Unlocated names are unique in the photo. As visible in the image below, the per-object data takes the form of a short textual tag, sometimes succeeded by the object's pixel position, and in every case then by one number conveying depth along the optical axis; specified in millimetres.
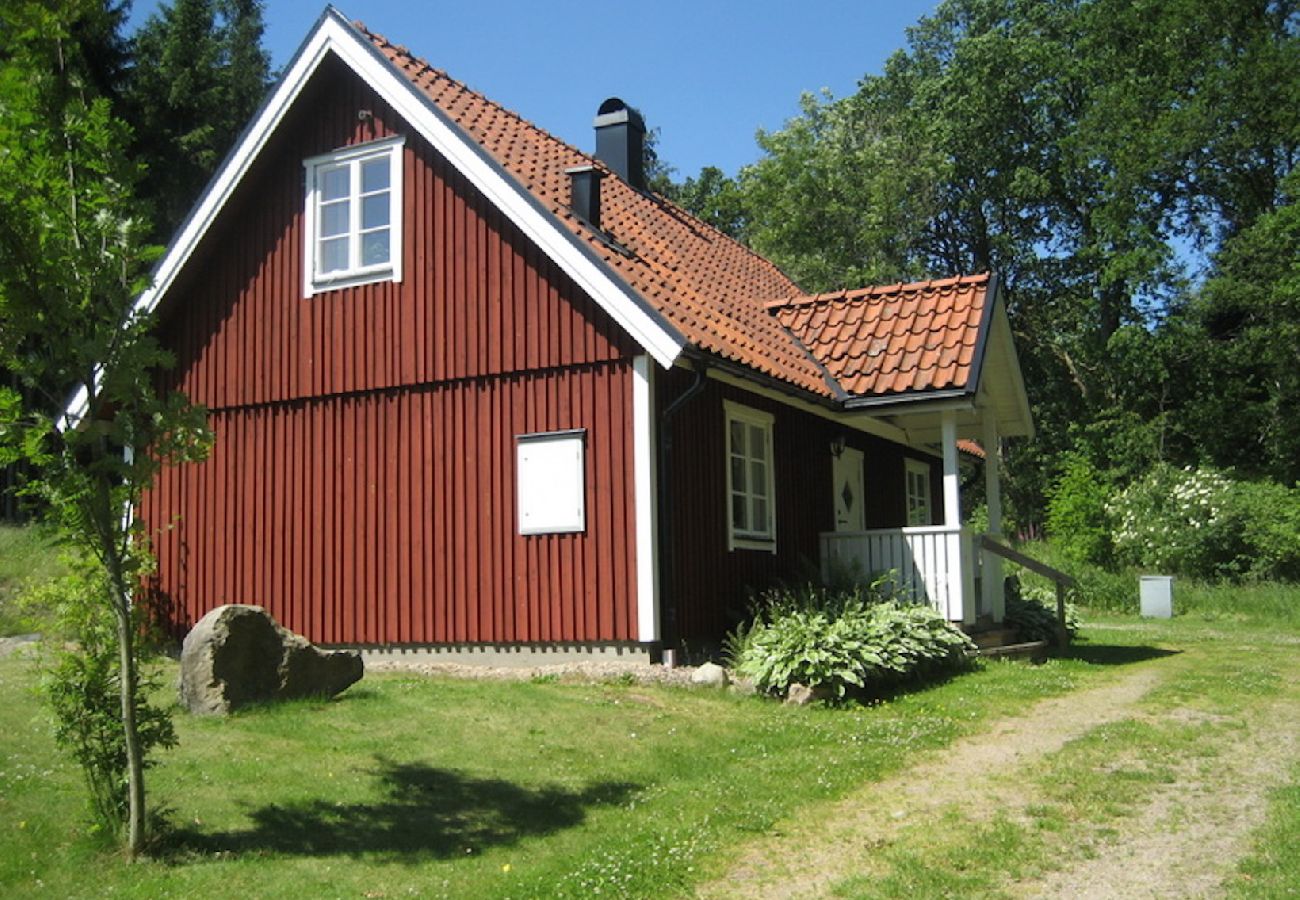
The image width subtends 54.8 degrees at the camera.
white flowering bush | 26906
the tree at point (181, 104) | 32469
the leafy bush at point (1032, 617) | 16391
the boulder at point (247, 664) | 9688
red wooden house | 12461
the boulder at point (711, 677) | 11461
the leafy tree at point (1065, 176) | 34312
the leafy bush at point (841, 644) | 11281
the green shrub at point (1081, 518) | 31594
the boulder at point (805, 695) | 11117
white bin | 23703
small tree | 6699
